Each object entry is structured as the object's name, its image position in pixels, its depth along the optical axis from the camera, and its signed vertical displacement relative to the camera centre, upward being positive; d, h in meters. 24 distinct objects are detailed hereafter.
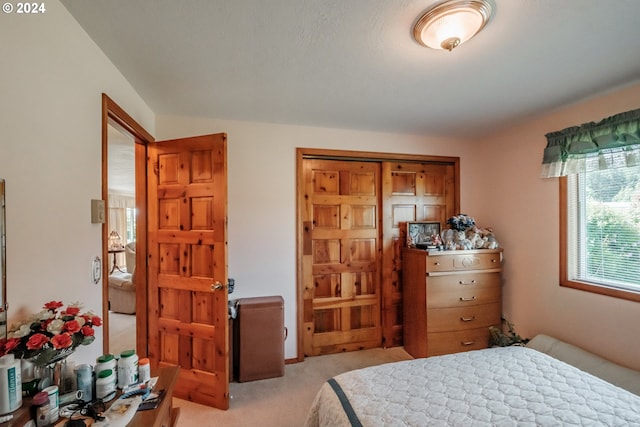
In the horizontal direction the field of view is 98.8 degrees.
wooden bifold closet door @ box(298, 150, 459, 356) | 2.96 -0.36
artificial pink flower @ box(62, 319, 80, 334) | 0.95 -0.39
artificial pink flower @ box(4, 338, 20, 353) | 0.84 -0.40
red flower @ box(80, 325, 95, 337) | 1.00 -0.42
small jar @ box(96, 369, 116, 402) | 1.06 -0.67
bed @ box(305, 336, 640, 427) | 1.19 -0.89
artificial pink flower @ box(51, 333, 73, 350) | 0.89 -0.41
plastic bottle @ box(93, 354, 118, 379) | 1.11 -0.61
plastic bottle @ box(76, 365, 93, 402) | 1.05 -0.64
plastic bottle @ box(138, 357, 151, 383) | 1.21 -0.70
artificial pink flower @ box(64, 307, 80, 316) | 1.01 -0.36
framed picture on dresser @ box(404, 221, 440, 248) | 3.11 -0.21
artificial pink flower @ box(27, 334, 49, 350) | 0.86 -0.40
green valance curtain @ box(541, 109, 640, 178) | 1.96 +0.53
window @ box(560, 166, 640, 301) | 2.02 -0.15
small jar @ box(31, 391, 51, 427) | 0.87 -0.62
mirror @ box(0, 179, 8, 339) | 0.89 -0.21
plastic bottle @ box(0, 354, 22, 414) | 0.82 -0.51
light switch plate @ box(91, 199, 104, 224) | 1.43 +0.02
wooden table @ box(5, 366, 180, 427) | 0.86 -0.79
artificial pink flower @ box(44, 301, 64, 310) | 0.99 -0.33
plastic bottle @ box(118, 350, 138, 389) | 1.15 -0.66
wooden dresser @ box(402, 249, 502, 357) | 2.73 -0.88
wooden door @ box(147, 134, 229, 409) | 2.10 -0.39
